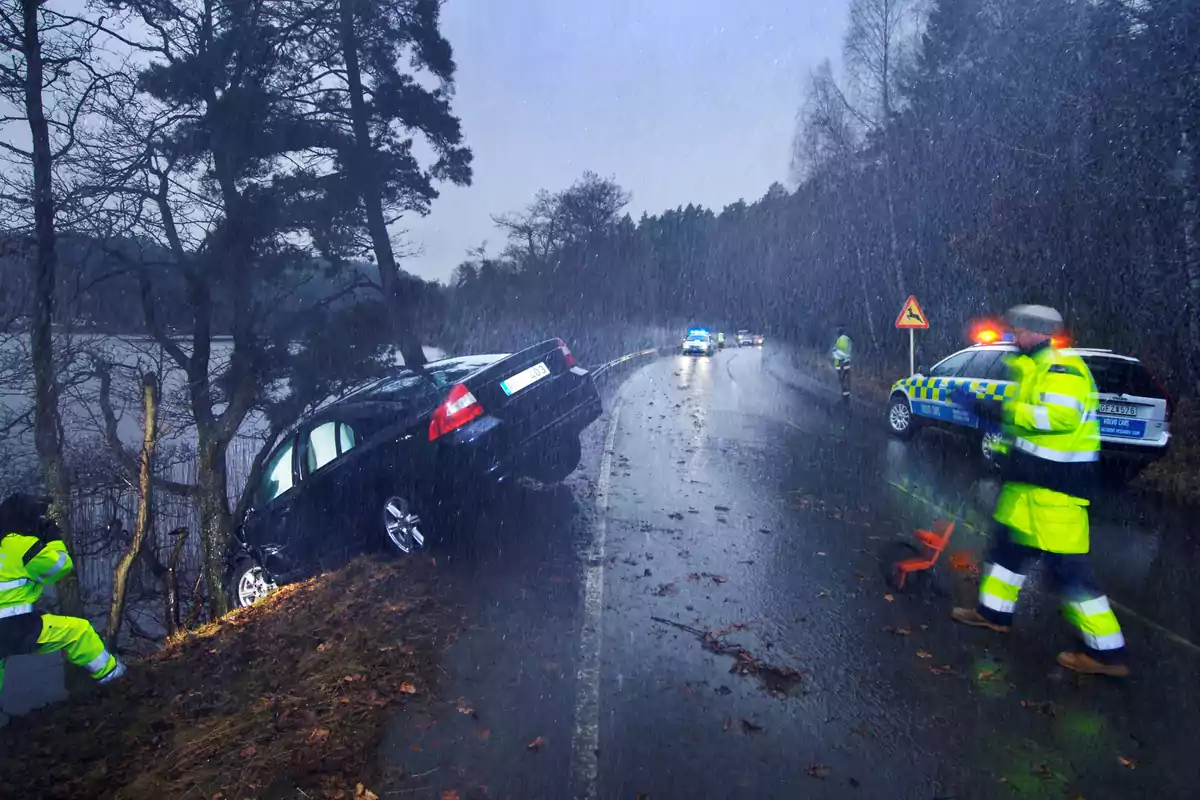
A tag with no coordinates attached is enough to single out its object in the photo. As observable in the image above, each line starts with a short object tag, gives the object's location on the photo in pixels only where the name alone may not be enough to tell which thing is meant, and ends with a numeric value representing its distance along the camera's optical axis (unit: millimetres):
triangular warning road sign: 18219
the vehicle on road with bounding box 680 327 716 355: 44438
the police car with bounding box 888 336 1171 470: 9320
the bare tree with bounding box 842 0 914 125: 24641
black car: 7129
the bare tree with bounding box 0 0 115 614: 9109
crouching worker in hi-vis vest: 4625
